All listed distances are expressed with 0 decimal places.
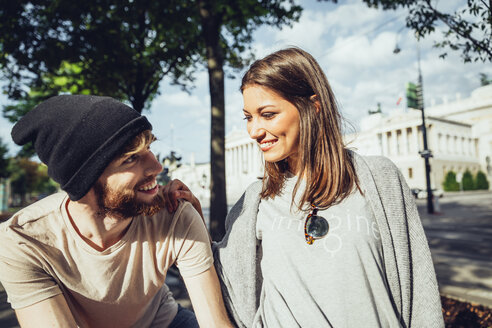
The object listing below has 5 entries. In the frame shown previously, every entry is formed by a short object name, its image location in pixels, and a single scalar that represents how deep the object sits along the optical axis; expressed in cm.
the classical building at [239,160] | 7719
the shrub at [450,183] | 5688
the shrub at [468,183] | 5688
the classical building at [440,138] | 6469
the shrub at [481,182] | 5800
